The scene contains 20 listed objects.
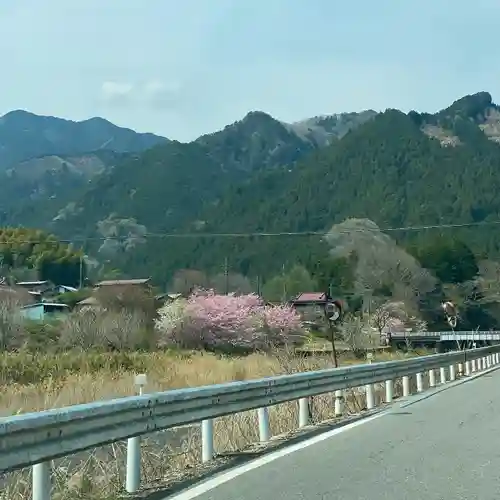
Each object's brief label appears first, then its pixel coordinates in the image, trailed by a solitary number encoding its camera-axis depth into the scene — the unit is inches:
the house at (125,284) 3127.0
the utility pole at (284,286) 3847.0
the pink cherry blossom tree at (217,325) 2763.3
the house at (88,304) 2870.1
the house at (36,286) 4143.7
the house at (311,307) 3631.9
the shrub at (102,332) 2442.2
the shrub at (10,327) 2375.7
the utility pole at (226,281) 4355.3
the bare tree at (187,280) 4881.9
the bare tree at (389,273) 4079.7
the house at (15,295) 2842.0
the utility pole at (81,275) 4472.7
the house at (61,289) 4340.1
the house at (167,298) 3093.0
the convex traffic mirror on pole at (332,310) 967.6
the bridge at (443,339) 3623.5
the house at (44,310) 3240.9
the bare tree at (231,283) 4544.8
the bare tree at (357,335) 2812.5
